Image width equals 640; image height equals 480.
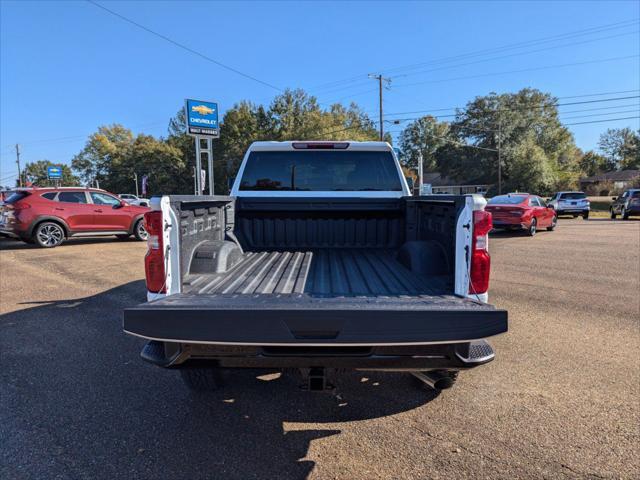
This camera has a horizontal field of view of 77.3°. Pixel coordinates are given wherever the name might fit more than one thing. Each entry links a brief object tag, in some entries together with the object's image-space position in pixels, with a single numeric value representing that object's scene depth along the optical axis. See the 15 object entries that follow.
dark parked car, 22.95
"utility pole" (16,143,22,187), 73.29
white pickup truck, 2.13
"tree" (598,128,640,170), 97.03
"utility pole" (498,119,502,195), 49.57
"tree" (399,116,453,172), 88.19
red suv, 11.64
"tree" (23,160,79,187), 102.21
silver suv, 25.28
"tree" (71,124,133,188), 77.31
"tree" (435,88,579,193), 60.30
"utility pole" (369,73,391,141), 38.70
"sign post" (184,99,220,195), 15.59
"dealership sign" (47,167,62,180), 37.00
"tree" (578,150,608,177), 99.00
